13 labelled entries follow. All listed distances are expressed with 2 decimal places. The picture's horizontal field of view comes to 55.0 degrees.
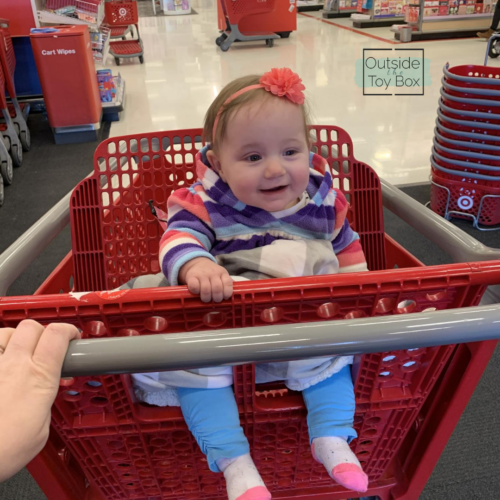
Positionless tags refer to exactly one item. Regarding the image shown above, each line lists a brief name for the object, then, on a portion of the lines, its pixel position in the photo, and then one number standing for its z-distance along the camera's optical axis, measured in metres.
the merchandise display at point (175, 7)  12.38
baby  0.81
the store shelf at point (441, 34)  8.16
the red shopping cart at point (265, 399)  0.66
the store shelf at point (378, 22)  9.71
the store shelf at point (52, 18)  4.21
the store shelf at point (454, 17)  8.20
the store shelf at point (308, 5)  12.67
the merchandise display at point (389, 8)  9.65
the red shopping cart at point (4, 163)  3.22
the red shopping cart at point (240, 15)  7.75
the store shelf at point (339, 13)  11.23
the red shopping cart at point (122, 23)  7.27
